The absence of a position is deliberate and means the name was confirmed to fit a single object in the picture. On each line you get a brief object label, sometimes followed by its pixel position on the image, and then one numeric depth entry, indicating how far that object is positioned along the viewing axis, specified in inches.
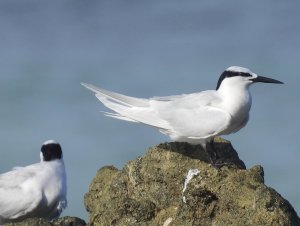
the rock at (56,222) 743.8
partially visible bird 911.0
